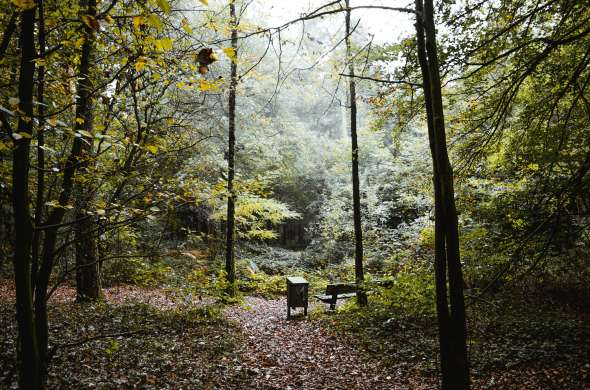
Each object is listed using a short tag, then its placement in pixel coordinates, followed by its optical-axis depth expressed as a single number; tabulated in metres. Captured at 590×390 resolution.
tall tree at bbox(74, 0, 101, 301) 7.71
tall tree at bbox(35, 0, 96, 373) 3.42
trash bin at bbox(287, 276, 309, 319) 10.44
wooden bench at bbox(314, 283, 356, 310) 11.19
